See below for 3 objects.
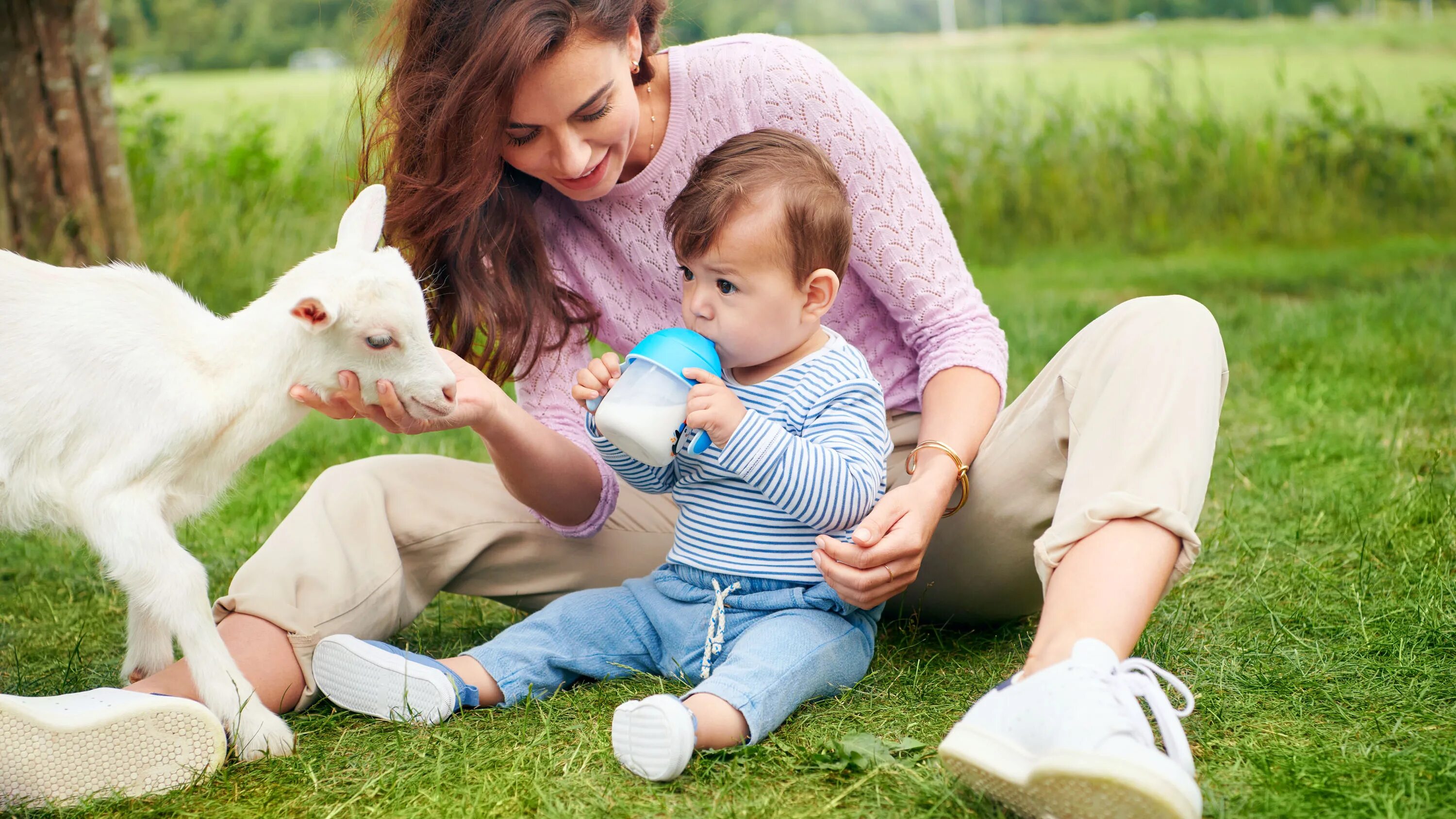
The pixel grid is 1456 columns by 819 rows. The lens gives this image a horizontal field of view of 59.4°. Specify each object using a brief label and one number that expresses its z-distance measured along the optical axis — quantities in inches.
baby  79.5
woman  71.6
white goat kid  75.0
